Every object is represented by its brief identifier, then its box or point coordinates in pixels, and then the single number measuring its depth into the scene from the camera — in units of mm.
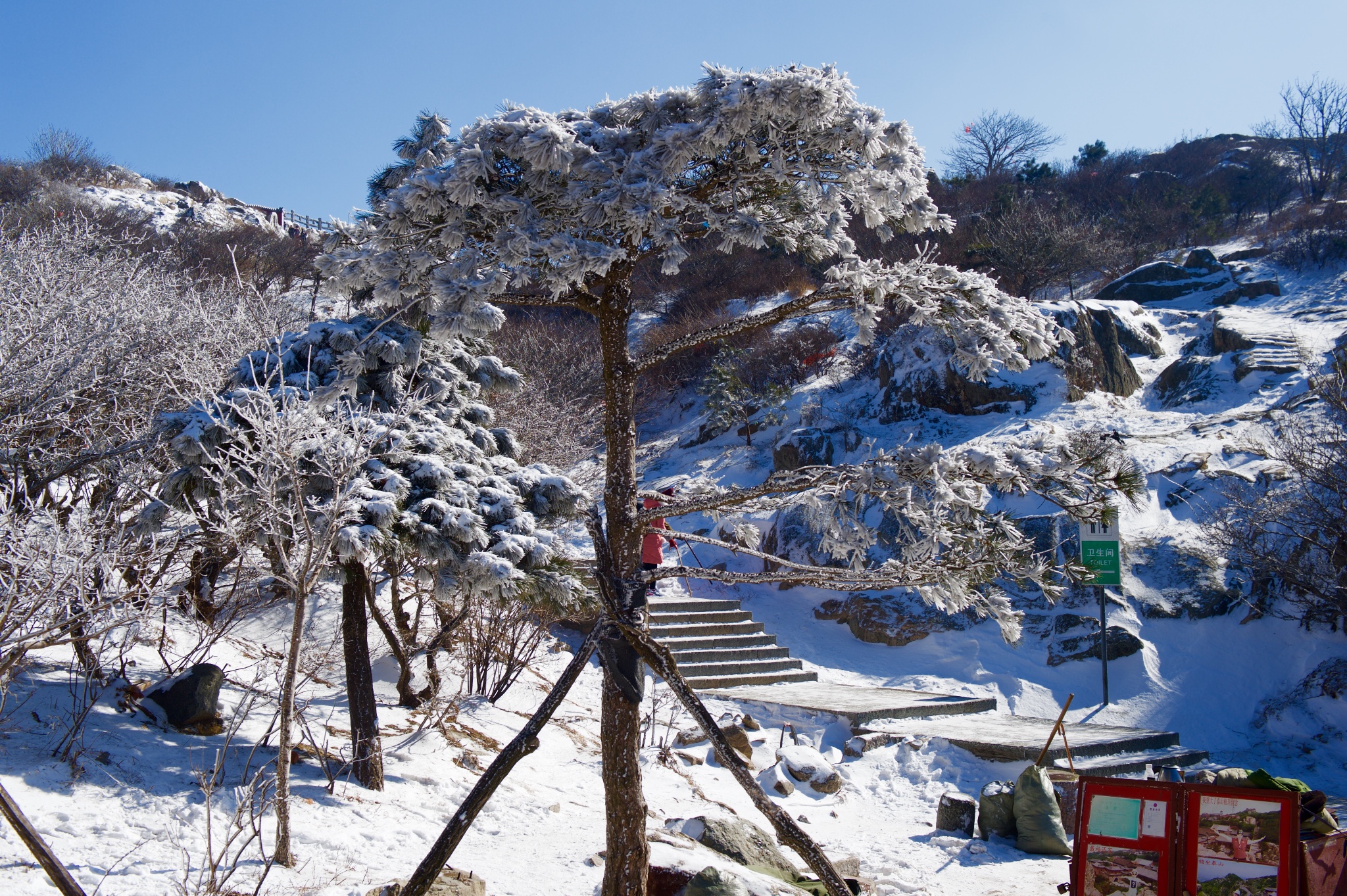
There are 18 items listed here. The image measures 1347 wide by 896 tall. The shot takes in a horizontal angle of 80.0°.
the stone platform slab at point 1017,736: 7102
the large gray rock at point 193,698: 5906
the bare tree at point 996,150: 36094
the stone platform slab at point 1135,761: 6656
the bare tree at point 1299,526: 8344
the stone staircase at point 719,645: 9836
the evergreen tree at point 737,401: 17938
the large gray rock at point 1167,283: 19234
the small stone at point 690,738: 7910
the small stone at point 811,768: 6992
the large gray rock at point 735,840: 5012
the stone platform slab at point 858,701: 8195
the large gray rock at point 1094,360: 13766
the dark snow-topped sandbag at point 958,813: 6012
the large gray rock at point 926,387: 13859
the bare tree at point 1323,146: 28484
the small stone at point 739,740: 7414
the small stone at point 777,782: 6766
